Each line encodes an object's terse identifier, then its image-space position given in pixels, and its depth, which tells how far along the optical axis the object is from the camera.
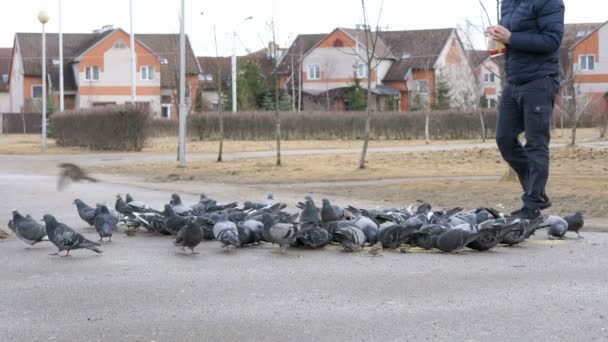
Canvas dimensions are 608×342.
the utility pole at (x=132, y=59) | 50.91
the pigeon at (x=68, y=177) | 16.09
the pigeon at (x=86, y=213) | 11.54
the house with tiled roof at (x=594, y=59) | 72.44
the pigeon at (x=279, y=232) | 9.43
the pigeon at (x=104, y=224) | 10.52
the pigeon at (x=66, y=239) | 9.33
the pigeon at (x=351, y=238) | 9.52
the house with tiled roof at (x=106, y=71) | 75.64
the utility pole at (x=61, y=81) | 57.03
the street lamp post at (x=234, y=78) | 47.82
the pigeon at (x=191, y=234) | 9.44
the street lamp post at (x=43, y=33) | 41.88
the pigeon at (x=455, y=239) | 9.12
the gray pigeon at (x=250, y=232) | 9.84
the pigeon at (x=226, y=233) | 9.55
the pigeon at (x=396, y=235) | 9.44
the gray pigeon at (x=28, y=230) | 10.11
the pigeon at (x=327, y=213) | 9.95
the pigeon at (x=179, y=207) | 11.19
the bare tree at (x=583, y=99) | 60.78
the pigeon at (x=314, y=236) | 9.66
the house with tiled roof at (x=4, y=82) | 90.31
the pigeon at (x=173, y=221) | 10.55
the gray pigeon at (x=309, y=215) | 9.80
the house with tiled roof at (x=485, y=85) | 71.83
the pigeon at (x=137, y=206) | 11.50
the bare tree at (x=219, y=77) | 32.28
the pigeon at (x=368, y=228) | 9.75
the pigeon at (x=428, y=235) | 9.33
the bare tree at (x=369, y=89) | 24.89
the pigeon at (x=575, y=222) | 10.30
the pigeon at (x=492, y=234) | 9.22
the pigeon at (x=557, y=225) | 10.24
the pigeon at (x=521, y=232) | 9.45
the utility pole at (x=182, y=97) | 28.84
